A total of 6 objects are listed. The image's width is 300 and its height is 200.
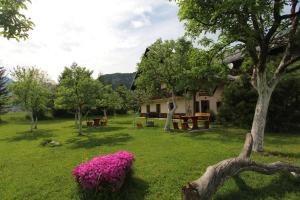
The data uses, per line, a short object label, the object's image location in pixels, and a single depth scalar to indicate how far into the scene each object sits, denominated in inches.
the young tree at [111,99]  927.0
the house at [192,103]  1022.1
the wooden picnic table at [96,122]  1051.3
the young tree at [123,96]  1280.8
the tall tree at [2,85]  1632.8
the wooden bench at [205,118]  780.0
